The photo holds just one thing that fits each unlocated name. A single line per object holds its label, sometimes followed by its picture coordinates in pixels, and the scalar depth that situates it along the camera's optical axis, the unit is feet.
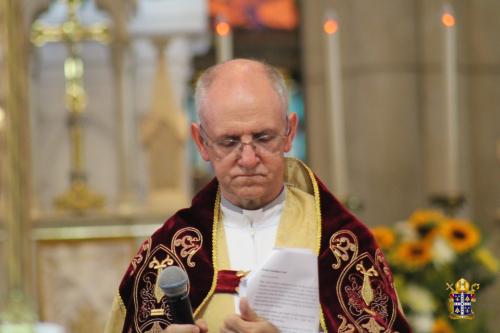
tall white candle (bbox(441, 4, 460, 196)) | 32.32
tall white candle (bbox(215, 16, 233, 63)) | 29.22
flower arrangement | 28.91
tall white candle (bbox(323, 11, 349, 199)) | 32.17
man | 18.38
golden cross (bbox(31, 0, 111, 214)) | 37.01
